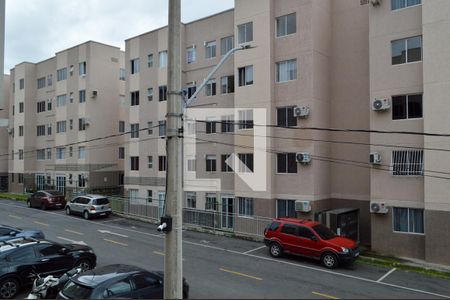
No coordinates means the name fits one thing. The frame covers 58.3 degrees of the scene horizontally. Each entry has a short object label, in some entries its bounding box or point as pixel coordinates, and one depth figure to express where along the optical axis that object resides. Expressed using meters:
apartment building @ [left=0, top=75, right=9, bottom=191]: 53.72
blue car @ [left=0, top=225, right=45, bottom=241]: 18.91
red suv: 16.92
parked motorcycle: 11.40
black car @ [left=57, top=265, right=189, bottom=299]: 9.59
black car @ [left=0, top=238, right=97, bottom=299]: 12.69
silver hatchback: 29.10
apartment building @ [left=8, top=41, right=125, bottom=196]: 40.00
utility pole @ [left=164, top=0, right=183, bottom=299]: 7.62
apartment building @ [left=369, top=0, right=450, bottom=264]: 17.80
